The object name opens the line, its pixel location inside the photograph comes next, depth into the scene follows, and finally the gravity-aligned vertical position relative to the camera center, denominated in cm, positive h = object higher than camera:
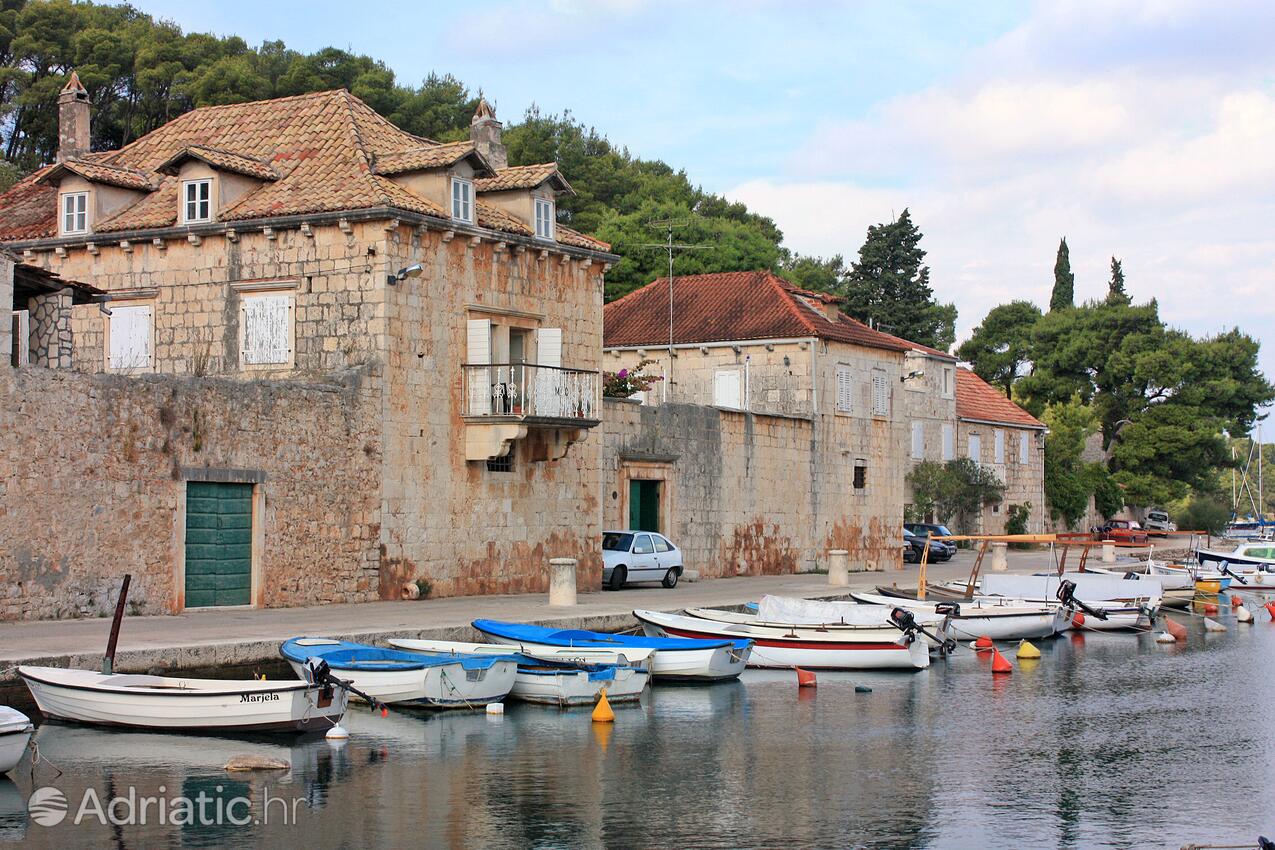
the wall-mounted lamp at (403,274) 2625 +420
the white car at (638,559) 3253 -106
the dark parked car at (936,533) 4822 -72
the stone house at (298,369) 2238 +263
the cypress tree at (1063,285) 8938 +1363
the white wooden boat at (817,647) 2361 -214
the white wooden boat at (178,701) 1552 -199
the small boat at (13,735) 1278 -193
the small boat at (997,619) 2820 -206
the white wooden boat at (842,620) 2366 -183
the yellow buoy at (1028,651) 2650 -248
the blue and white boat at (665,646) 2073 -192
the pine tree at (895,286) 7631 +1164
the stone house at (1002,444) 5891 +277
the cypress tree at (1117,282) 9112 +1404
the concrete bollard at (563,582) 2650 -126
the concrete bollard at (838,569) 3400 -131
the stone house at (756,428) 3594 +216
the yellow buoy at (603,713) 1825 -247
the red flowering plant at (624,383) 3769 +332
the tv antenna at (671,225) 5819 +1137
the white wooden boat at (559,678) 1928 -217
